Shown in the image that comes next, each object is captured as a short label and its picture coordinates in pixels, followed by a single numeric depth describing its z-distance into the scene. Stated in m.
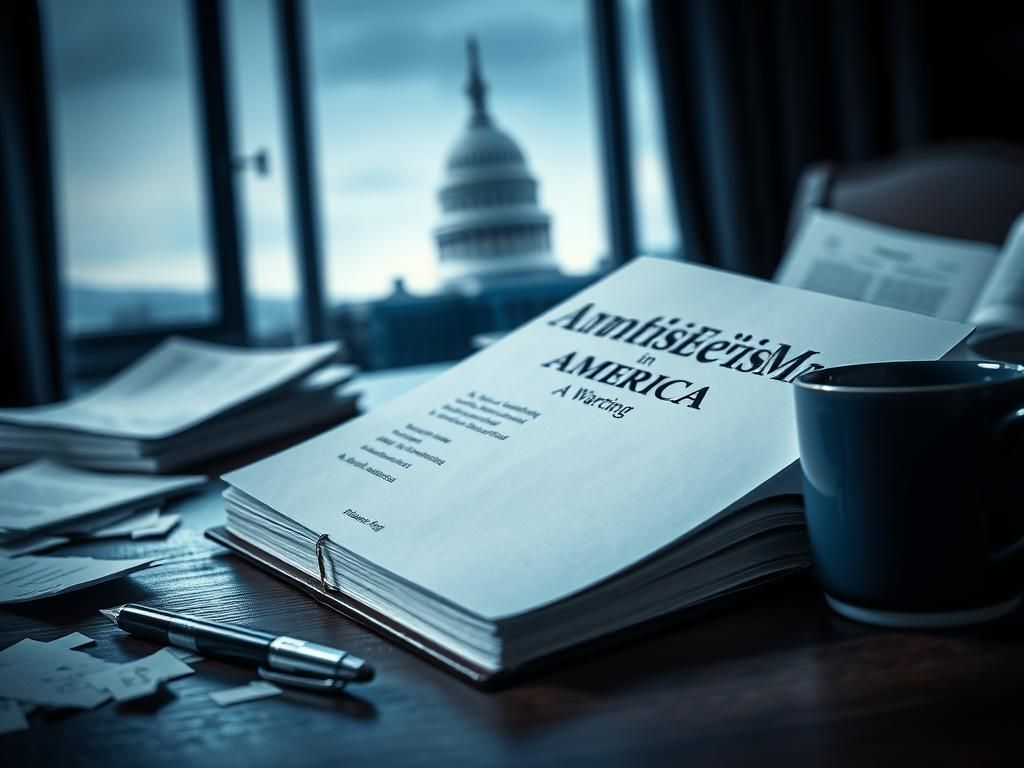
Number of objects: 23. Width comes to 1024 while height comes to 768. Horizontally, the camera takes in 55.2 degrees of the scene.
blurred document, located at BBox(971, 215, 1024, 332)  1.29
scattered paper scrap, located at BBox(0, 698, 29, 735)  0.33
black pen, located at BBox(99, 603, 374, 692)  0.34
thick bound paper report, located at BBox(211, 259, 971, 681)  0.36
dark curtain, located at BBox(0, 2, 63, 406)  2.33
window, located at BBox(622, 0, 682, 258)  3.32
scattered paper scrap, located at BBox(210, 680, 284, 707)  0.34
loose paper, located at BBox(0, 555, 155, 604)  0.48
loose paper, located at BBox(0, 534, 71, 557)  0.58
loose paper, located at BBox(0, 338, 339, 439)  0.84
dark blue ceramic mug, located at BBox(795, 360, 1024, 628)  0.34
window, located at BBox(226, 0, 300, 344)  2.84
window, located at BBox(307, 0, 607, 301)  3.12
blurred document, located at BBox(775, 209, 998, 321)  1.45
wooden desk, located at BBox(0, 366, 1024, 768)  0.29
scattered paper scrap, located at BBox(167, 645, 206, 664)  0.39
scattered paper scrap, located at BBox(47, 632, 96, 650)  0.41
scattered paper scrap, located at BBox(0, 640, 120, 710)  0.35
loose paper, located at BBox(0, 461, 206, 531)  0.63
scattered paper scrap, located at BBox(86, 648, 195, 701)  0.36
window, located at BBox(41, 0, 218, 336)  2.73
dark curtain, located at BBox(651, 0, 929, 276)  3.14
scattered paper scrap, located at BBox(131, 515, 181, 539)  0.60
